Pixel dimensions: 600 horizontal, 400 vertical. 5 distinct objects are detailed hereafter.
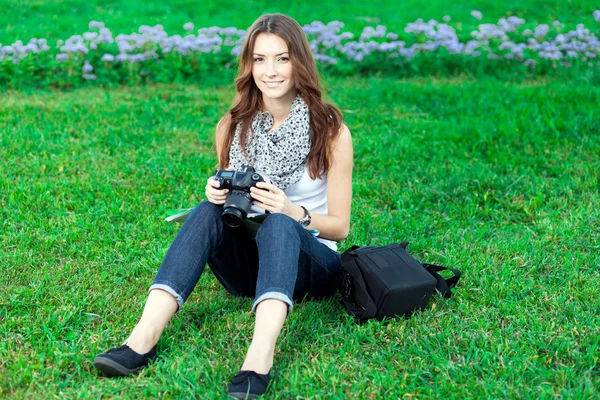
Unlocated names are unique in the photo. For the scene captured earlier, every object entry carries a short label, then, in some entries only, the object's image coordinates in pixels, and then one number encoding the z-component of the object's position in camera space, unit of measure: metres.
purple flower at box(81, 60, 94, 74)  6.95
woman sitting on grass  2.66
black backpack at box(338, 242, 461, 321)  2.96
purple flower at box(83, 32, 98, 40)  7.14
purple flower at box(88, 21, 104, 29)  7.79
